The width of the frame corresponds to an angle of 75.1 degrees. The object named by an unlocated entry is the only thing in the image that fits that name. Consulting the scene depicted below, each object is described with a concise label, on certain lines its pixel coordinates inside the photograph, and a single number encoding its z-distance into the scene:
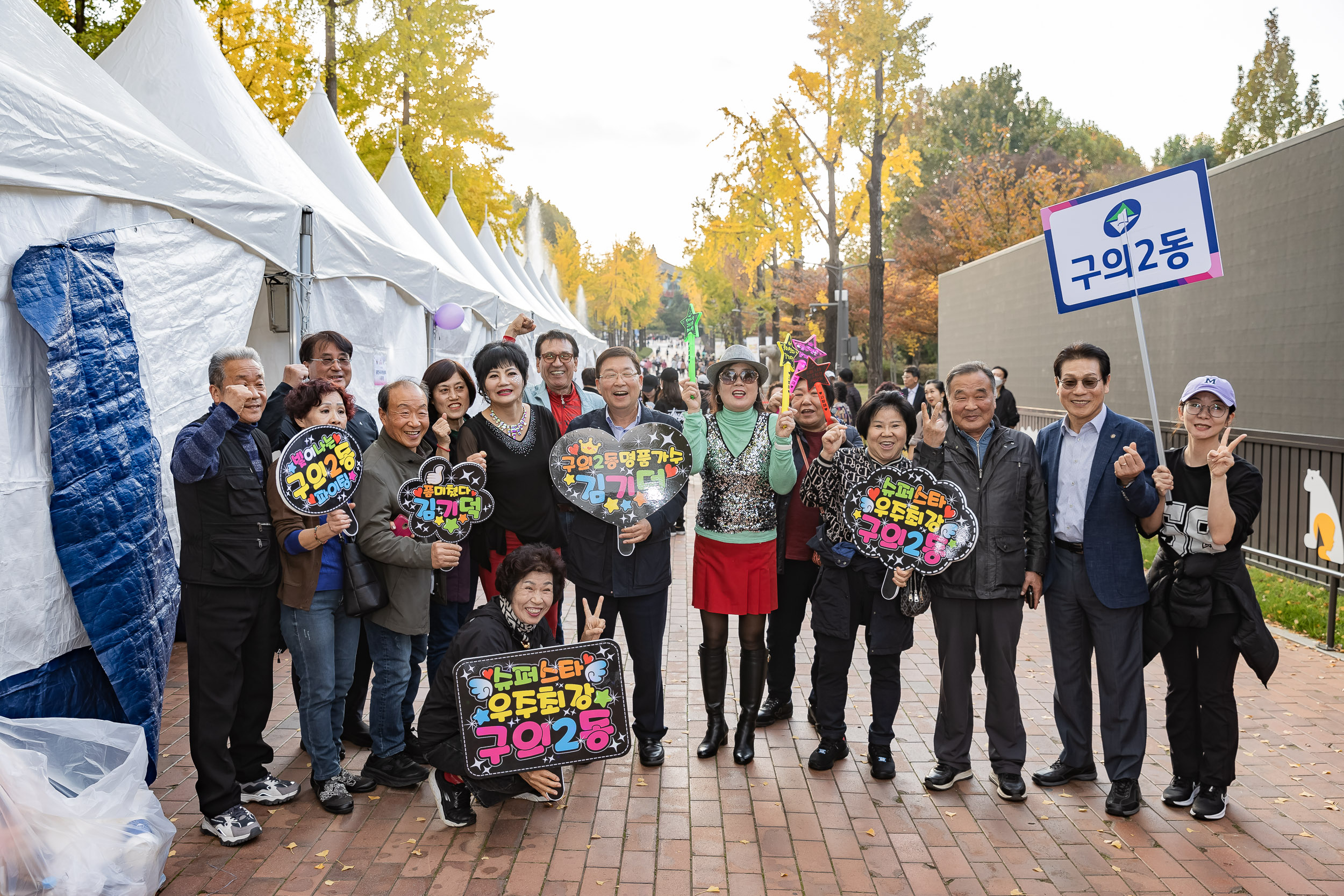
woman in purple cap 3.79
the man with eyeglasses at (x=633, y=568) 4.31
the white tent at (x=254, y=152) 6.55
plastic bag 2.77
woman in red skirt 4.38
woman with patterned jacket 4.24
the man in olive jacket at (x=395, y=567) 3.94
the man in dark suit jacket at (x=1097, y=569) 3.96
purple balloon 9.85
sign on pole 4.16
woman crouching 3.75
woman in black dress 4.38
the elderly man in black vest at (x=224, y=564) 3.50
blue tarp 3.61
